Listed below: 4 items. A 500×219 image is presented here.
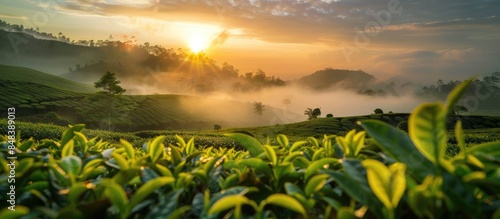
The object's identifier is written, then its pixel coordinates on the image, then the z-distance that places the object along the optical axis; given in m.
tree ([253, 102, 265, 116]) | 123.94
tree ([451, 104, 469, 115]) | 64.44
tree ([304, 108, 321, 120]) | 71.81
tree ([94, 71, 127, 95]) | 53.49
